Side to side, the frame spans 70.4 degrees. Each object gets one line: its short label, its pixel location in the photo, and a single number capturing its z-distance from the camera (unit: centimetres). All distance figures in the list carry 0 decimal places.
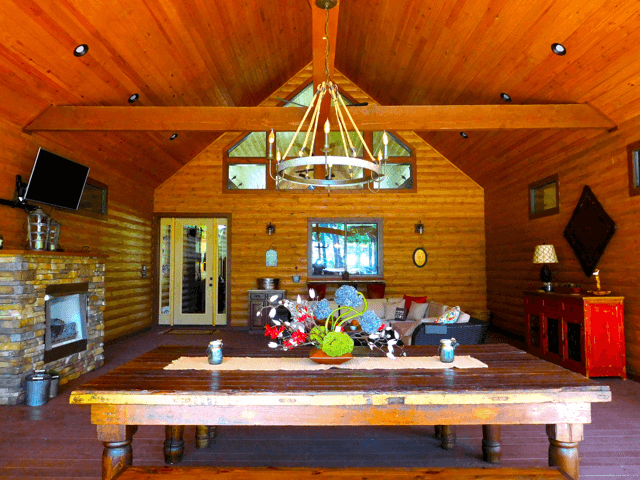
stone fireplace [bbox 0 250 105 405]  414
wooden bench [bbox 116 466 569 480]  189
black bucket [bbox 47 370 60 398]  425
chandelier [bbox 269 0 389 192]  264
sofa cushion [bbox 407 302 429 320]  639
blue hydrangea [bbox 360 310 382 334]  239
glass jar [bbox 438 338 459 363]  246
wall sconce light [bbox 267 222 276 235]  891
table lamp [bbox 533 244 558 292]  600
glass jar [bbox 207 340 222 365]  243
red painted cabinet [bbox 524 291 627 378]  485
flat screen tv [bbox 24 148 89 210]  503
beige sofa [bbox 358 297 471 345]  562
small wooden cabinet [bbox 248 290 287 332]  834
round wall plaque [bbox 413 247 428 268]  902
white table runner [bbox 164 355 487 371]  236
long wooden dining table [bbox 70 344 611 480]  190
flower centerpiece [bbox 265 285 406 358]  237
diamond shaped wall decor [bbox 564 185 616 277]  525
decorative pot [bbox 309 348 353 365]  236
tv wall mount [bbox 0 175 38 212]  490
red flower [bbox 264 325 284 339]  240
